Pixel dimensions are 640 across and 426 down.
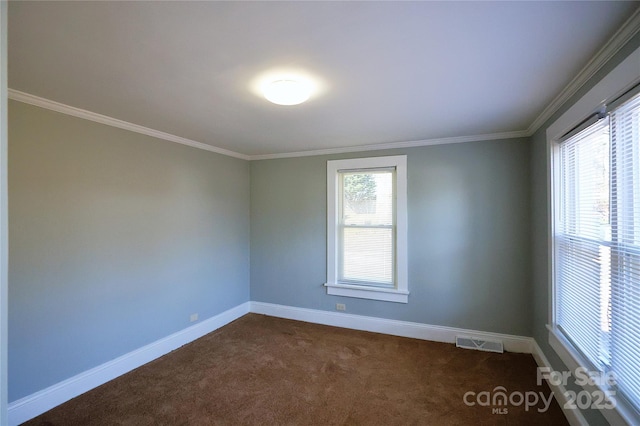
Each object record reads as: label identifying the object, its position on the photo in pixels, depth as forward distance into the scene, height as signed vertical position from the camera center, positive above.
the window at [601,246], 1.45 -0.20
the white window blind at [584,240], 1.74 -0.18
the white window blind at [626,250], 1.42 -0.19
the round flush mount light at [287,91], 1.90 +0.84
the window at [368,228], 3.58 -0.19
